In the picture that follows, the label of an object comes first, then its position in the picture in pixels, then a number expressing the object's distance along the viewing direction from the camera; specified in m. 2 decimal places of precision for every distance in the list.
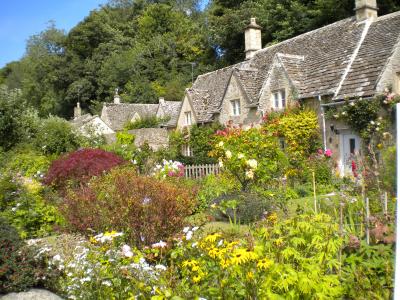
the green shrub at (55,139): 23.64
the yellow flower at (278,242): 4.18
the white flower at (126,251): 4.36
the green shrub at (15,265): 5.61
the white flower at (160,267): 4.27
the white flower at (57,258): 5.65
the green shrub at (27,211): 10.08
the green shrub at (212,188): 11.98
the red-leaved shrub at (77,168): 13.00
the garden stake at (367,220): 5.40
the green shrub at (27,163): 17.08
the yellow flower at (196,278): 3.87
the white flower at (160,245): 4.80
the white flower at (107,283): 4.19
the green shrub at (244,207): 10.04
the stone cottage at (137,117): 30.20
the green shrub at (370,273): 4.45
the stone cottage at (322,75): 18.02
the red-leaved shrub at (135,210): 6.54
